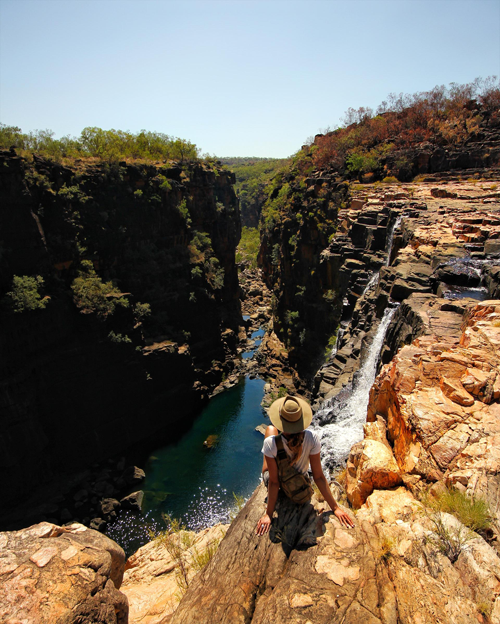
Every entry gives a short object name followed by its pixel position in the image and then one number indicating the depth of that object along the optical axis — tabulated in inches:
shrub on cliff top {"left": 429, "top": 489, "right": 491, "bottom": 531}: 161.6
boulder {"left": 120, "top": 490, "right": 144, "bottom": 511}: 870.4
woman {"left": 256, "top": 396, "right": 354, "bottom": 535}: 169.3
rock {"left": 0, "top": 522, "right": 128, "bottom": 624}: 138.7
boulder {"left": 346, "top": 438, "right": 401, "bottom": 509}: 223.9
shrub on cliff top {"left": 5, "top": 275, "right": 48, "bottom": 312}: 883.4
